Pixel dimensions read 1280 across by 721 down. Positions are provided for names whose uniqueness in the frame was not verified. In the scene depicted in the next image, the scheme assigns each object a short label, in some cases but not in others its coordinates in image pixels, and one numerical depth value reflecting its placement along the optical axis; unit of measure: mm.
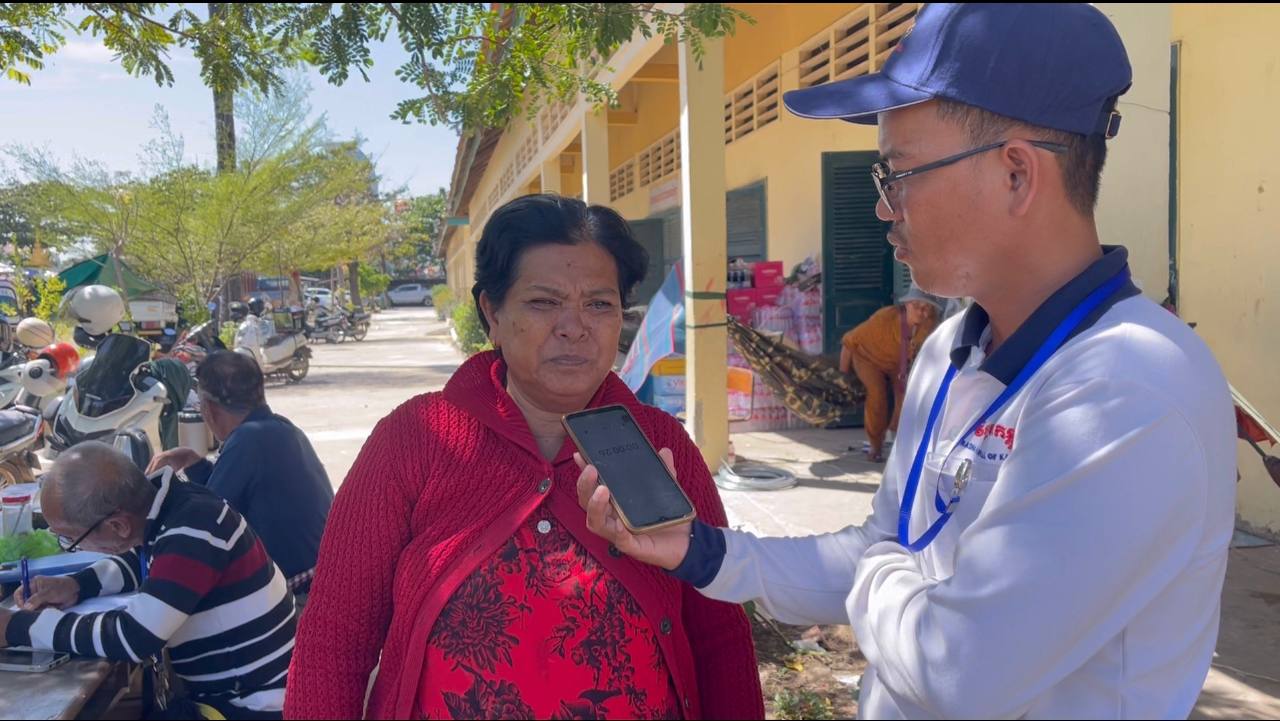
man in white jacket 945
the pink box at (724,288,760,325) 7883
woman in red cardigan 1604
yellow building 4551
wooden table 2094
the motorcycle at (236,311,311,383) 13438
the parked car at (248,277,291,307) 29441
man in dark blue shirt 3445
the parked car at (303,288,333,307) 32094
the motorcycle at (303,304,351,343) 23250
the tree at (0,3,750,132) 3199
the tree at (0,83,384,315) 14695
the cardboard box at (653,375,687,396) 7234
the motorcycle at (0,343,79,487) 5508
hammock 7141
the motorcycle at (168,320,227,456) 5754
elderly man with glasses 2473
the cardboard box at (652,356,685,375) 7238
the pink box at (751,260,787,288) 8031
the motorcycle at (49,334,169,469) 5375
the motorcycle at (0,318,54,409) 6539
